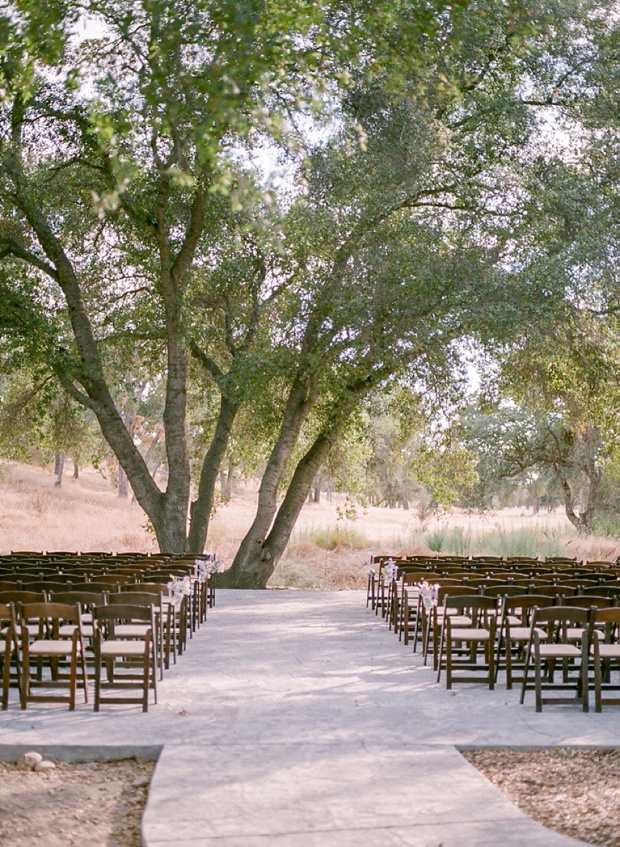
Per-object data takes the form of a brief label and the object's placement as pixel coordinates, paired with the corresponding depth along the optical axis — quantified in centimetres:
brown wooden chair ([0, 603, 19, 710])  765
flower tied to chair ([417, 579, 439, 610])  968
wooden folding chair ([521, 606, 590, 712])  780
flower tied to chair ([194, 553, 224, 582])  1296
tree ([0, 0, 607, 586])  1659
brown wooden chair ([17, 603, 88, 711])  760
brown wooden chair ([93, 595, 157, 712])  761
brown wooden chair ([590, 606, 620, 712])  784
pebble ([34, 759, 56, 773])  606
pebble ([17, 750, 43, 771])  610
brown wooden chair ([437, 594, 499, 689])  876
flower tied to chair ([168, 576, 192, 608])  997
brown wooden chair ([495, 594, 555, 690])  879
